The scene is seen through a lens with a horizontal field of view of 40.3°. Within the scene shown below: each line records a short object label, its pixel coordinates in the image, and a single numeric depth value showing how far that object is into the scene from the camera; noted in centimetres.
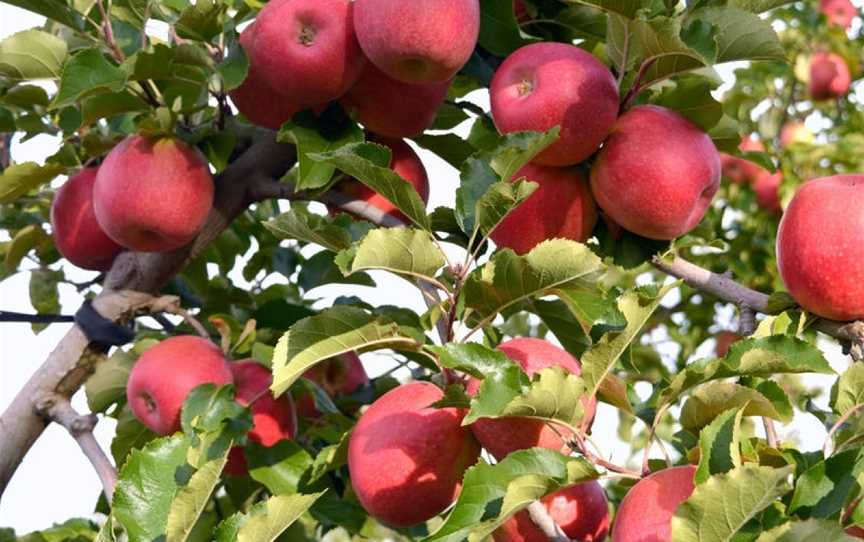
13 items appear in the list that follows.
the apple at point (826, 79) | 423
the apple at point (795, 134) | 393
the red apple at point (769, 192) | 372
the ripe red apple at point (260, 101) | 160
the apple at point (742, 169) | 379
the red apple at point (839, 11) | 455
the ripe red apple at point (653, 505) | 105
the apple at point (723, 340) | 365
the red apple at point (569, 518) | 127
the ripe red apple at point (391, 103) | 159
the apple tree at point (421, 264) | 111
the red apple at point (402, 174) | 168
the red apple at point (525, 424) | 124
